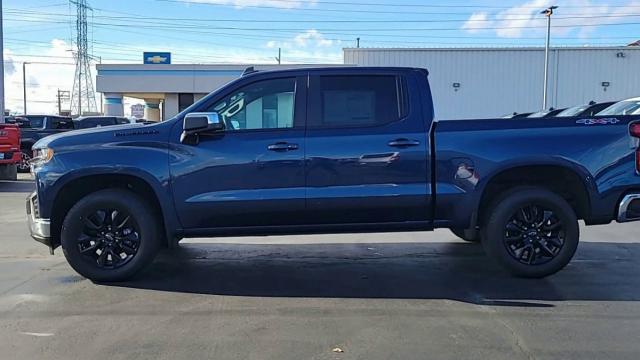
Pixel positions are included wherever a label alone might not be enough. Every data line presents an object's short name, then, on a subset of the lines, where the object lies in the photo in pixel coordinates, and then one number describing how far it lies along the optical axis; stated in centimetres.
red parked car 1625
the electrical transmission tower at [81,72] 7725
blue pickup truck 608
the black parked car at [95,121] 2289
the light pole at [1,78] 1982
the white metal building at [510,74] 3422
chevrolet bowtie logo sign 4559
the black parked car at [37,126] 2139
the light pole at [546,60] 3394
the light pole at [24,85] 8978
